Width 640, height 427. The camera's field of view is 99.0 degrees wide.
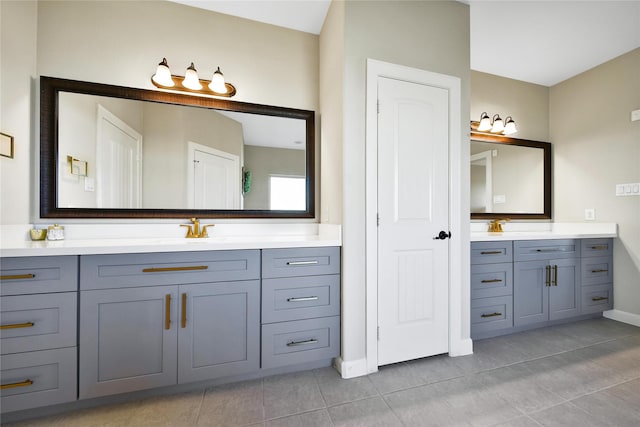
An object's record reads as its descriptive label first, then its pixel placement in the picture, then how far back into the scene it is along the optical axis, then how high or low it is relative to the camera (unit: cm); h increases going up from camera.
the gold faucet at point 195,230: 202 -13
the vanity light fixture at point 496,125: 293 +98
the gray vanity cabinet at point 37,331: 131 -59
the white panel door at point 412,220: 187 -4
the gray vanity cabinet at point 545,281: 241 -60
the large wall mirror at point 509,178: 295 +42
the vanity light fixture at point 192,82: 193 +96
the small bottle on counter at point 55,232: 171 -13
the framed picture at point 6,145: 155 +38
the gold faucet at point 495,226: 293 -12
